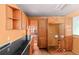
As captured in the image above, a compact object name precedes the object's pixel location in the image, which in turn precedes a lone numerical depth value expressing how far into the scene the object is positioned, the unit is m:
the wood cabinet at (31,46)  1.15
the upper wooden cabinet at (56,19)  1.42
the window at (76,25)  1.32
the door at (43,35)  1.57
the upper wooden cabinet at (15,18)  0.92
